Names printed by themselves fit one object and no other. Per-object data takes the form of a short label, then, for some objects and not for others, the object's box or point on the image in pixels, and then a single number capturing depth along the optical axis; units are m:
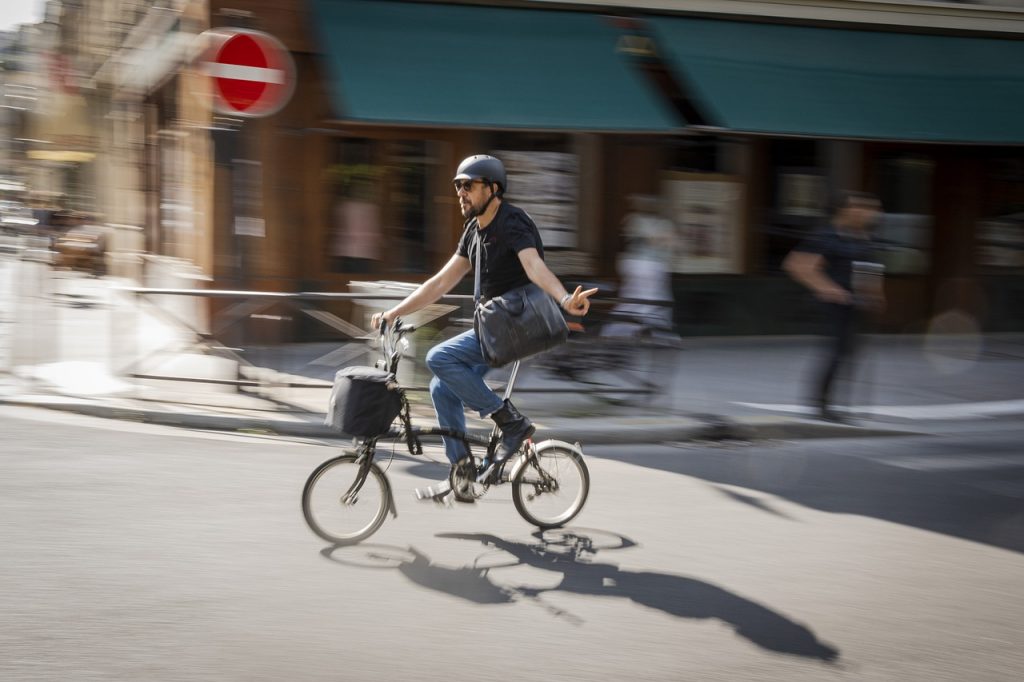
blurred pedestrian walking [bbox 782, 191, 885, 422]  9.27
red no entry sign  8.73
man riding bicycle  5.48
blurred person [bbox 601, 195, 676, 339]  9.51
